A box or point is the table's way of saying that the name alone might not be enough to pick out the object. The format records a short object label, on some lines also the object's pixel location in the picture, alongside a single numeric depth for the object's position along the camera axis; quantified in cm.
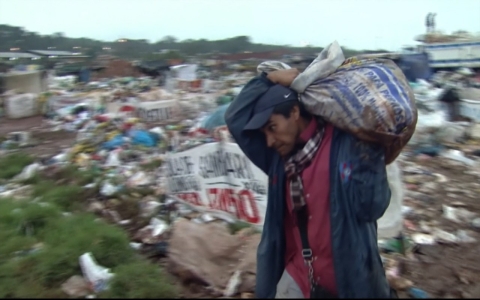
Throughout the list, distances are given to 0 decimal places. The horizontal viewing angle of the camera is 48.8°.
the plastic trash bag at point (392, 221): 387
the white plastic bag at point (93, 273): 307
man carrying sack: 187
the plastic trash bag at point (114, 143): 781
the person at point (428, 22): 2122
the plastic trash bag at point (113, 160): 711
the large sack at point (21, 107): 1209
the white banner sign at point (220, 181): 455
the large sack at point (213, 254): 346
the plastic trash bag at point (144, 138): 785
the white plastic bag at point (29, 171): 677
